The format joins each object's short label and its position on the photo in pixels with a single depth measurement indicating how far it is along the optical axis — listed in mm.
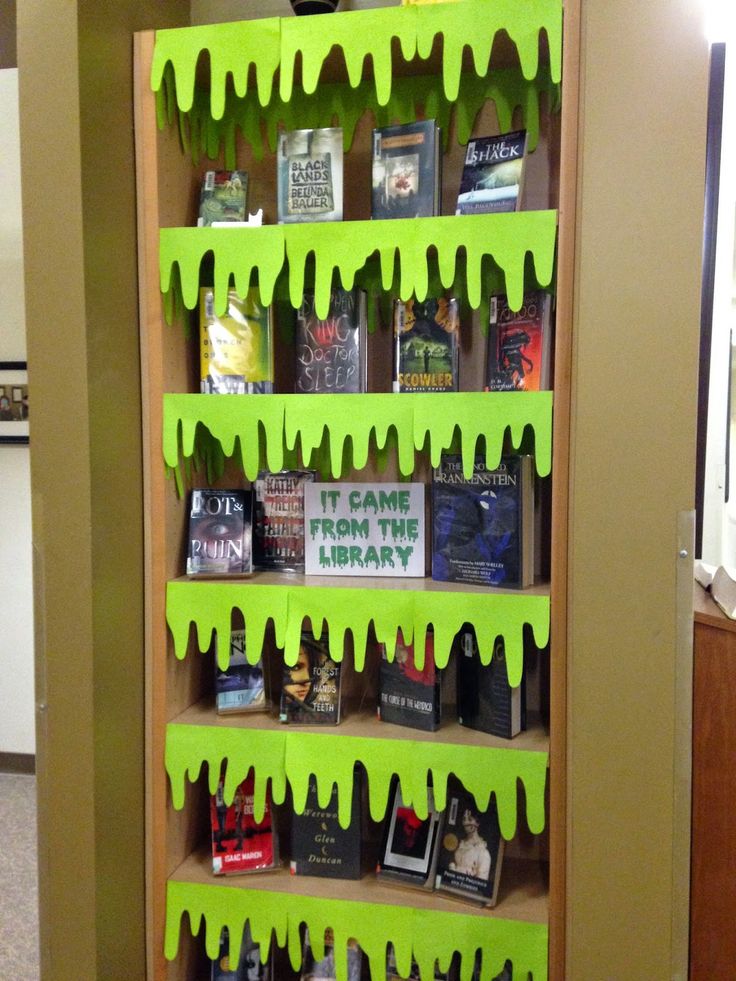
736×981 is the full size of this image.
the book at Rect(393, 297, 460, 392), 1526
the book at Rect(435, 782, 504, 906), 1472
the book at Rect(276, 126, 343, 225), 1510
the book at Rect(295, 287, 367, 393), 1564
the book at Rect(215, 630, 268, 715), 1594
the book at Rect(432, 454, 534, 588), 1479
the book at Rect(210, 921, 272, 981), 1584
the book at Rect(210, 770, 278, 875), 1561
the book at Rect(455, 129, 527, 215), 1425
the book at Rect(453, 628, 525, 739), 1471
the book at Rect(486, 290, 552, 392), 1466
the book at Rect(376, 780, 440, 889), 1521
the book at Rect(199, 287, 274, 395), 1572
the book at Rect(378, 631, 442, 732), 1510
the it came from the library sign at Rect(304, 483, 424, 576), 1582
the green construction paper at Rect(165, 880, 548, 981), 1407
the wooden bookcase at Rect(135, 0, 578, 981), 1373
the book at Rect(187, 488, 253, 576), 1568
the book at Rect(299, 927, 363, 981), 1540
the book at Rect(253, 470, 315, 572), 1637
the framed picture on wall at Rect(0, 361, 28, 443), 2889
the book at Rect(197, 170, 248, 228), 1568
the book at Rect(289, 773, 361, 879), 1563
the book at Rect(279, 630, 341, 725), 1554
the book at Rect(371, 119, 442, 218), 1476
